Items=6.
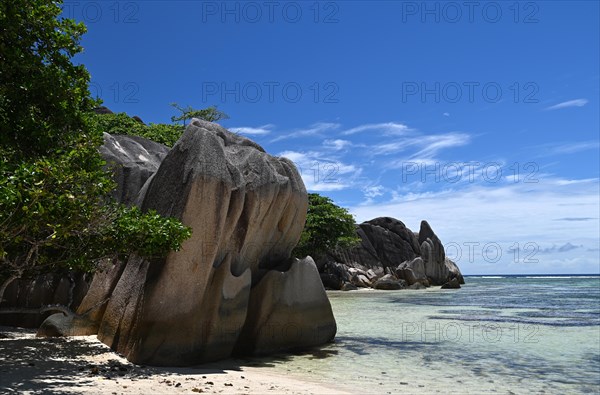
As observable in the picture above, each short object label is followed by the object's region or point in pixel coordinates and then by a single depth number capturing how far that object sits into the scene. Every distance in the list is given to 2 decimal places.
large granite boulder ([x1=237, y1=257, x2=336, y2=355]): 13.09
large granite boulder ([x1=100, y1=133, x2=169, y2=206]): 16.47
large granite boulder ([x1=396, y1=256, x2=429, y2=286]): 58.19
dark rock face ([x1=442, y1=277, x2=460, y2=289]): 59.06
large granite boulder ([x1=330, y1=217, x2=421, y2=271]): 63.75
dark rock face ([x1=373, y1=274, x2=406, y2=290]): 53.09
